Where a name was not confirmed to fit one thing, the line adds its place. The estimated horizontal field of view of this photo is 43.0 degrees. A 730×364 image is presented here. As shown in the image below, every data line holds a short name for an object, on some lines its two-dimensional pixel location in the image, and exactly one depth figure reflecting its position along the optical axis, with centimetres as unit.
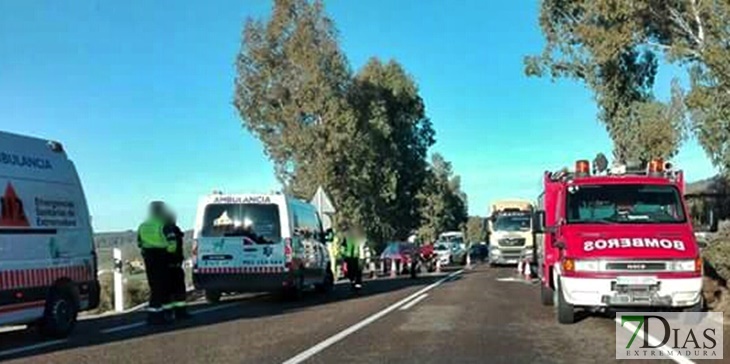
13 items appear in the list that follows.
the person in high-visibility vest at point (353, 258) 2450
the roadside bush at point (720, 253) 1718
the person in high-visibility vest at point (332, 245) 2338
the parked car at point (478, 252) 6104
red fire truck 1265
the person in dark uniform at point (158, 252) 1517
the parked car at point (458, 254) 5534
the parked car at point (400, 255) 3588
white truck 4050
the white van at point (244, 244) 1878
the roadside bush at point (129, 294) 2109
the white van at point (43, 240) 1188
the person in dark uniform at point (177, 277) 1550
